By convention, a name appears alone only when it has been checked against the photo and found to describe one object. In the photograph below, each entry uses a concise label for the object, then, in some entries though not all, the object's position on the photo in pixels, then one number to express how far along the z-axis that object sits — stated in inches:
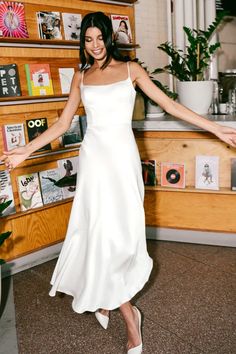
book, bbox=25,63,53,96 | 118.9
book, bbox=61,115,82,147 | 131.0
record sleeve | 131.6
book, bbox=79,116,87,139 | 134.6
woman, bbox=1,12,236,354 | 79.6
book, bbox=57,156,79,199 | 130.8
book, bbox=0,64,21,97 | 112.5
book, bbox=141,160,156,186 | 135.2
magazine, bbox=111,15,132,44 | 142.0
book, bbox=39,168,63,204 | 126.7
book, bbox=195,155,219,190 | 126.4
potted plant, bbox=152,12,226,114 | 137.4
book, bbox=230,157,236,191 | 123.7
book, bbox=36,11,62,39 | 120.7
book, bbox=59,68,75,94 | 128.0
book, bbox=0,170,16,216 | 116.2
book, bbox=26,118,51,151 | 121.4
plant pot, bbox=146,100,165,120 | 140.0
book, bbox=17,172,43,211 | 121.0
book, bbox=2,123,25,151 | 115.4
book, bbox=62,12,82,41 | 126.6
